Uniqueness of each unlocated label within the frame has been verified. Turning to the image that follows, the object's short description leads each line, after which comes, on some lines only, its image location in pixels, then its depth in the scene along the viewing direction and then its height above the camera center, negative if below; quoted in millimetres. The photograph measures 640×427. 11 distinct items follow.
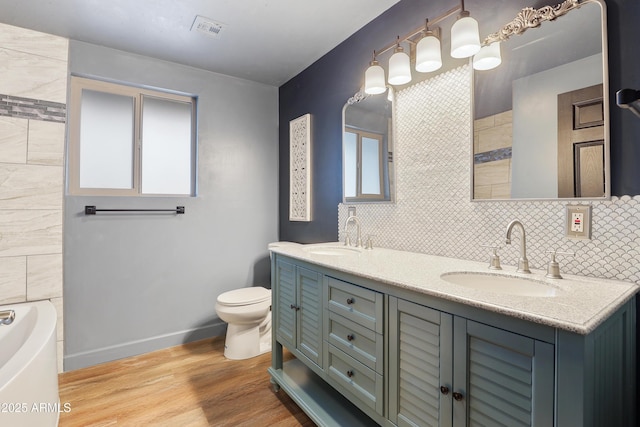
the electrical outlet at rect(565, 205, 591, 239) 1146 -12
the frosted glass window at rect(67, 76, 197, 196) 2367 +628
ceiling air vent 2012 +1281
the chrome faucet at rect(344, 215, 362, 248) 2089 -96
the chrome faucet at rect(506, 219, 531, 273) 1208 -131
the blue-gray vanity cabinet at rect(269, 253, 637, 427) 763 -455
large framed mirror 1140 +445
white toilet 2305 -775
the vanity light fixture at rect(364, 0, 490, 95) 1384 +836
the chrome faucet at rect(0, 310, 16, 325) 1732 -574
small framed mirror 1957 +466
